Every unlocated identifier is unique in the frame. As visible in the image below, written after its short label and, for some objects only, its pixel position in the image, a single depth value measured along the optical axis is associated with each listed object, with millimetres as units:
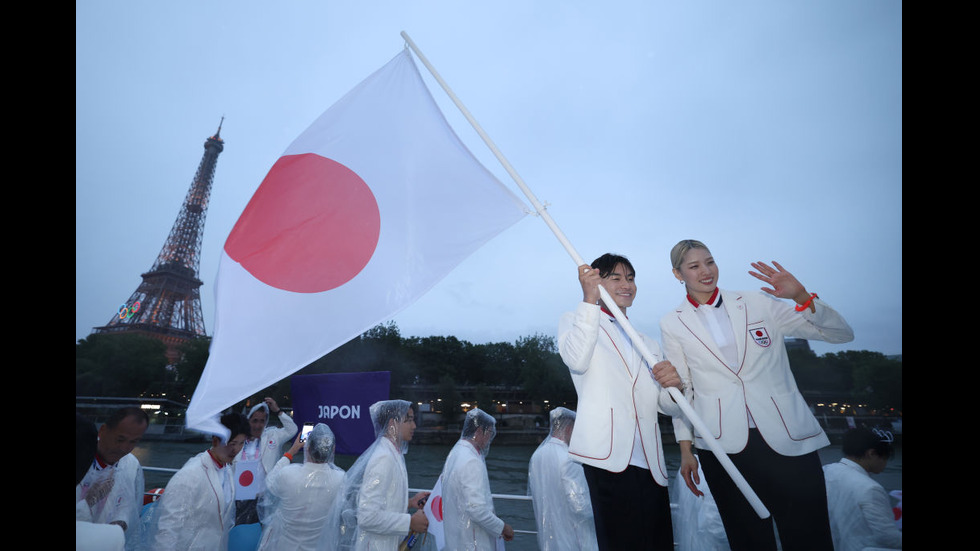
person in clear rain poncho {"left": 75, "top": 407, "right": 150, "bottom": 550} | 3373
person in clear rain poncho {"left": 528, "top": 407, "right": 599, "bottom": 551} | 4473
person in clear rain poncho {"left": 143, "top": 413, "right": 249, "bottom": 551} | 3779
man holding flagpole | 2275
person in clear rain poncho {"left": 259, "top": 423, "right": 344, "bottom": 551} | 4453
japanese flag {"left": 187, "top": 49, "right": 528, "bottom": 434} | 2775
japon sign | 7191
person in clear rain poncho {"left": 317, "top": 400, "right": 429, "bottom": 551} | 3785
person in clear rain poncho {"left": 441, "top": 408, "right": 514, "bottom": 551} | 4070
